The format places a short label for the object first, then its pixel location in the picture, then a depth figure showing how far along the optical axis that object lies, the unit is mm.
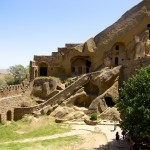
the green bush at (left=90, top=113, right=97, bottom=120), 27448
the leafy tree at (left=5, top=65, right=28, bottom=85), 54772
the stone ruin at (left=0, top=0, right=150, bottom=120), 30323
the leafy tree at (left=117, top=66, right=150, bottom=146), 17447
